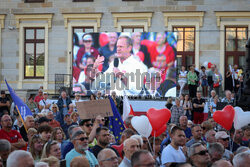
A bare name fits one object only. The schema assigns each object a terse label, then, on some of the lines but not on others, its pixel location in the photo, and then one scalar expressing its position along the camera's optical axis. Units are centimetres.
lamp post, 1375
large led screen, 2372
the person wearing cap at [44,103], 1883
